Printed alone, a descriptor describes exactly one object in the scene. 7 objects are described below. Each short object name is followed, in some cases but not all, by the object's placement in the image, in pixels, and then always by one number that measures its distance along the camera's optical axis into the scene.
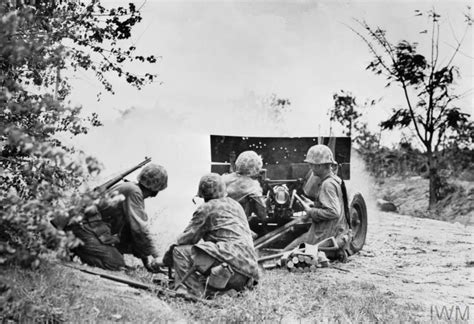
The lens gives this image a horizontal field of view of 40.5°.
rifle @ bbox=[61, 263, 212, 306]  6.32
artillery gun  10.24
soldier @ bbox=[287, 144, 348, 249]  9.66
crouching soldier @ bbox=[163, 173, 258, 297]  6.70
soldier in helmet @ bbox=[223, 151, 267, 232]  9.70
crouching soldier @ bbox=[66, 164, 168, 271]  7.04
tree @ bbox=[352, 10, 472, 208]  15.27
